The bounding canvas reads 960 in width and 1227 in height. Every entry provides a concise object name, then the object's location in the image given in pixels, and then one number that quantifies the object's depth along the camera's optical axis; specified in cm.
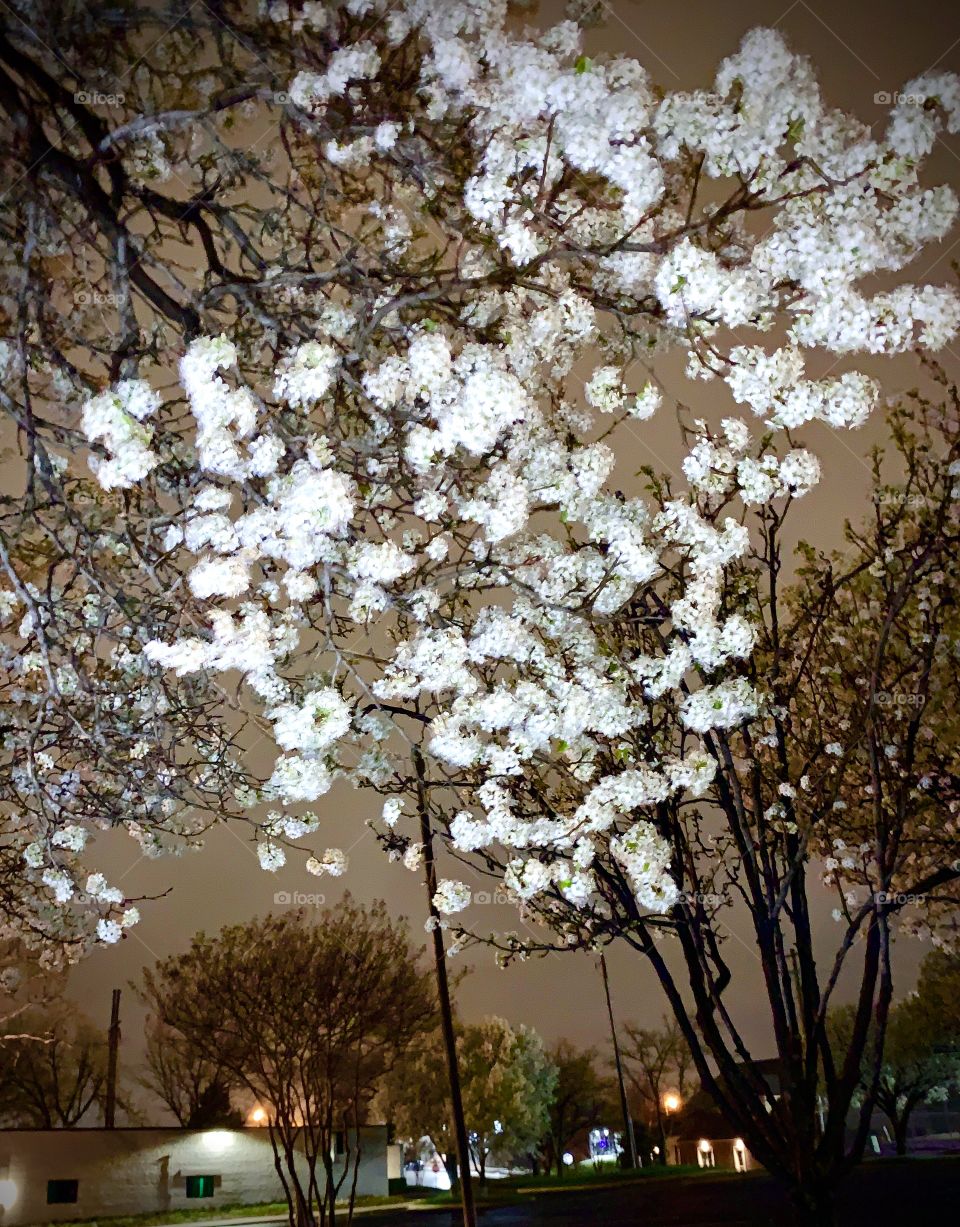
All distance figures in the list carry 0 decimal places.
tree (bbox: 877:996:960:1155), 3897
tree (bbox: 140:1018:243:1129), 3080
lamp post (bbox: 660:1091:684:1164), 5144
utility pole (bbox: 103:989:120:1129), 2584
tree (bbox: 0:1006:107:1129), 3281
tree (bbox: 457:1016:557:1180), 3544
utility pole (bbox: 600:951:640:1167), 3125
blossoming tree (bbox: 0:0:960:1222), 333
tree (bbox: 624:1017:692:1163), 5191
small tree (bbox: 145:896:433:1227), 1409
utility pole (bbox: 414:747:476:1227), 1175
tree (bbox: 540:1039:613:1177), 4862
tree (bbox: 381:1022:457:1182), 3541
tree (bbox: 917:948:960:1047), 2477
